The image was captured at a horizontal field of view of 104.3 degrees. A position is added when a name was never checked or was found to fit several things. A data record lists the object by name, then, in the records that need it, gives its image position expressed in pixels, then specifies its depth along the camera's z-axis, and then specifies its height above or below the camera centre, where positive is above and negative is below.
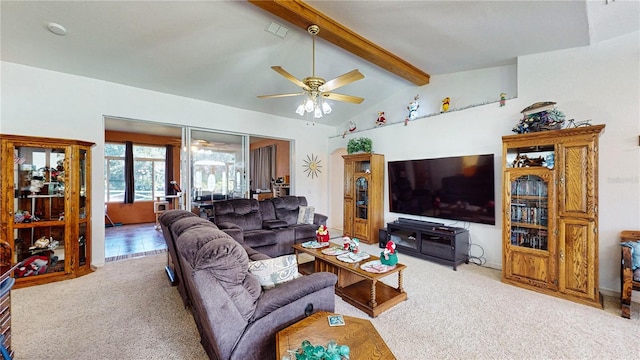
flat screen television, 3.82 -0.16
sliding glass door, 4.86 +0.25
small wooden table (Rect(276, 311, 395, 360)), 1.29 -0.90
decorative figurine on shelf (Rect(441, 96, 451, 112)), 4.48 +1.36
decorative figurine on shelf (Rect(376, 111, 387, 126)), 5.59 +1.33
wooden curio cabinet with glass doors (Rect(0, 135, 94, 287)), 3.16 -0.39
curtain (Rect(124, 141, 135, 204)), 7.21 +0.18
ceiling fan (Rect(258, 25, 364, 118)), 2.73 +1.07
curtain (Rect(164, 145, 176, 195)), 7.80 +0.31
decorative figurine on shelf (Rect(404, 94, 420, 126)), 4.96 +1.39
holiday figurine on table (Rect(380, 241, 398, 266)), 2.69 -0.84
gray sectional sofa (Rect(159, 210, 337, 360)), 1.43 -0.77
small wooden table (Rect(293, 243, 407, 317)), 2.51 -1.28
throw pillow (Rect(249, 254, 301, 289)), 1.83 -0.69
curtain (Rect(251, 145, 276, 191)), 5.96 +0.31
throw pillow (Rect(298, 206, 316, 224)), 4.96 -0.72
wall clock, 6.41 +0.35
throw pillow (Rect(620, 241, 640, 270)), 2.45 -0.75
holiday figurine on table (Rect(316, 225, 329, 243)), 3.53 -0.81
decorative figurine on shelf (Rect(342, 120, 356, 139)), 6.27 +1.33
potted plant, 5.50 +0.75
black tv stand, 3.80 -1.02
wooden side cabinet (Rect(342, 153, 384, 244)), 5.25 -0.37
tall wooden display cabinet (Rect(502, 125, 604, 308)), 2.71 -0.41
